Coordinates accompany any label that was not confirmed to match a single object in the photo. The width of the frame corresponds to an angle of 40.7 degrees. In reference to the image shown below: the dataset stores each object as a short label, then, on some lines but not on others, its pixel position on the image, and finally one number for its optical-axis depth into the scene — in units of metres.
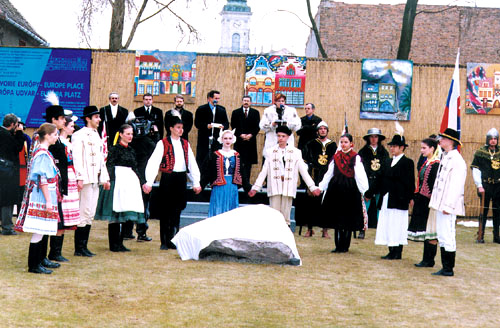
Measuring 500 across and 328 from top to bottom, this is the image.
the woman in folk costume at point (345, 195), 9.49
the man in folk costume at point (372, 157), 11.41
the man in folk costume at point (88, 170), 8.36
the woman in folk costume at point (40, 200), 6.87
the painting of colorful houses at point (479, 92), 14.23
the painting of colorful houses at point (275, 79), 14.09
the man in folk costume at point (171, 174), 9.11
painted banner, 14.22
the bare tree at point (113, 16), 17.25
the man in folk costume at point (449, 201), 7.86
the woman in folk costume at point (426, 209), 8.56
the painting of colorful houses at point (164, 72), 14.13
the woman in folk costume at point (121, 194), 8.66
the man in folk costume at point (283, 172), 10.16
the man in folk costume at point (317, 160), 11.64
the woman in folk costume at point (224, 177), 9.50
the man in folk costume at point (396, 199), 9.16
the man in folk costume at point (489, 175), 11.51
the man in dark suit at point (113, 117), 12.09
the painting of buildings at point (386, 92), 14.16
